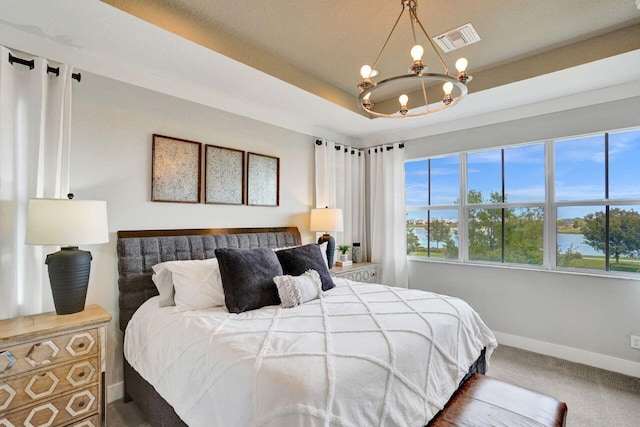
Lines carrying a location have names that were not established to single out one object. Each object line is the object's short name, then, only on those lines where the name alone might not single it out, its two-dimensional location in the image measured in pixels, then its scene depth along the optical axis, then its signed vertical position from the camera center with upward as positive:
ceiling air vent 2.34 +1.41
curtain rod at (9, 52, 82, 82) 2.00 +1.00
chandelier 1.73 +0.83
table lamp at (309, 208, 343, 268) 3.73 -0.08
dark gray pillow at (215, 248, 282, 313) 2.11 -0.45
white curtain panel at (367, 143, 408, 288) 4.27 +0.06
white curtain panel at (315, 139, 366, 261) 4.13 +0.46
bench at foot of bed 1.41 -0.92
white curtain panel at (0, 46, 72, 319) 1.95 +0.35
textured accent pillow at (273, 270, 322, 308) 2.19 -0.53
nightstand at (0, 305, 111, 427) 1.61 -0.86
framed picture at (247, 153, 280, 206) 3.37 +0.41
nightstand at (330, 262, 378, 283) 3.72 -0.68
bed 1.18 -0.65
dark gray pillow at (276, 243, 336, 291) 2.62 -0.40
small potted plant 4.15 -0.47
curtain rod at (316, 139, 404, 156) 4.10 +0.99
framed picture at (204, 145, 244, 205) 2.99 +0.41
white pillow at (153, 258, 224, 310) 2.16 -0.49
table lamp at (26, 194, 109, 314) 1.80 -0.13
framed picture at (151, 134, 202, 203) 2.65 +0.41
